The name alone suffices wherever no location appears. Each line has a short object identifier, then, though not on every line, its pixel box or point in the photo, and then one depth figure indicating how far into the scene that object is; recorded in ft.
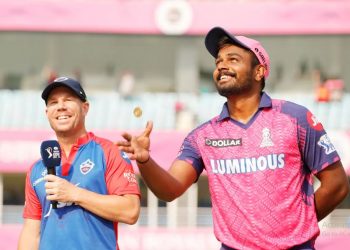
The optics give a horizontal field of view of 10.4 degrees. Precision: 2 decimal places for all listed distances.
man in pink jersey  35.94
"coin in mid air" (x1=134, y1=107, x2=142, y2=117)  35.19
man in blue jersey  37.23
